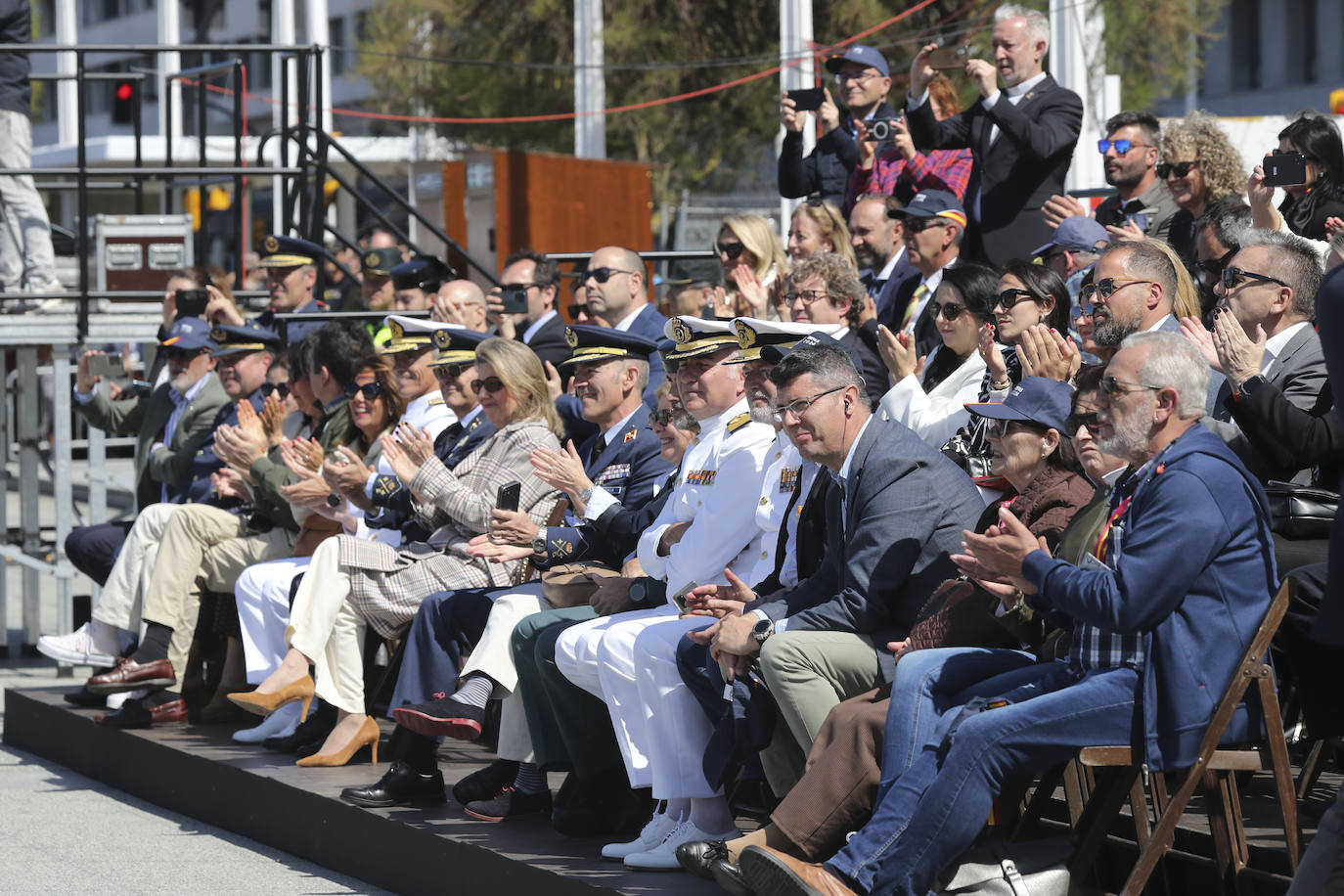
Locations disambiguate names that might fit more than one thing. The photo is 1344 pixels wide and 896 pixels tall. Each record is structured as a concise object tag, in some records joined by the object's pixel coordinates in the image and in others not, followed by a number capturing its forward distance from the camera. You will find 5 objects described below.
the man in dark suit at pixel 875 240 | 16.48
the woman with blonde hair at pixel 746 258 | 17.09
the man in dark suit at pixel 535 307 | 17.99
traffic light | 26.54
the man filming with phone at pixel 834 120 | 18.63
